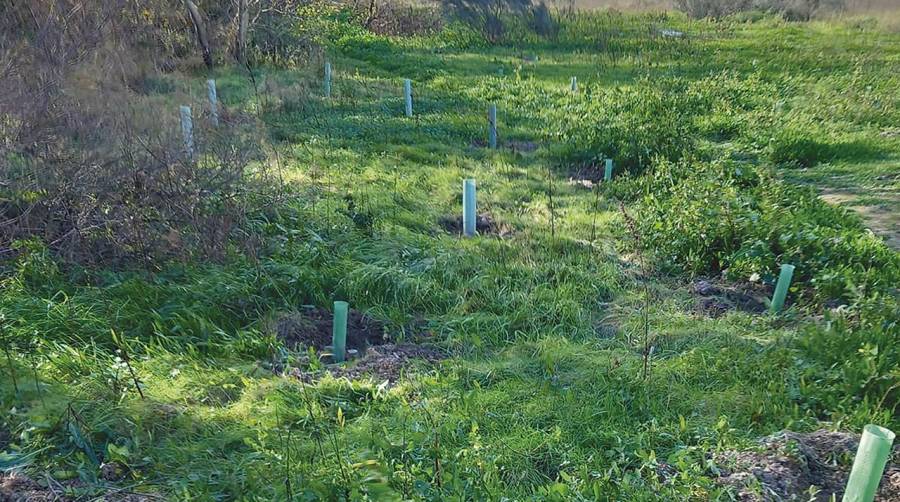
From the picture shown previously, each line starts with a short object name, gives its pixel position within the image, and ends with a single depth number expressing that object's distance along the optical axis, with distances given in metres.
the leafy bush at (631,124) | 8.82
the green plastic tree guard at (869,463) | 2.50
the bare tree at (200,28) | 13.49
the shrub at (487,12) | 19.91
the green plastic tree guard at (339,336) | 4.41
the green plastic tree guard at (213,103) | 8.33
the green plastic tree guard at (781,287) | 4.78
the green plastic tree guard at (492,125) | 9.64
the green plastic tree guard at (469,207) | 6.43
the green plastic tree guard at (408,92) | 11.42
